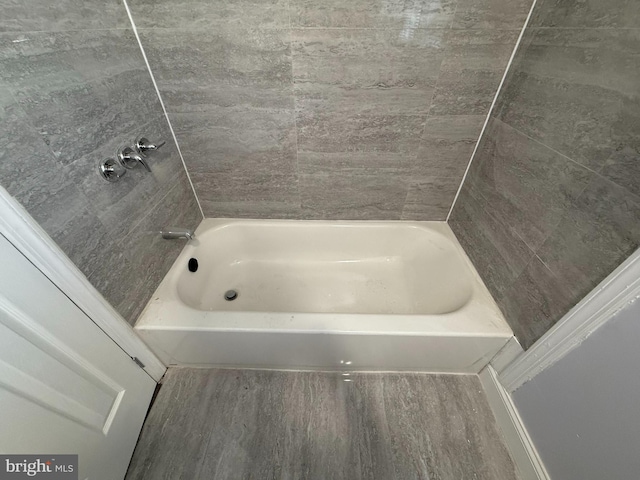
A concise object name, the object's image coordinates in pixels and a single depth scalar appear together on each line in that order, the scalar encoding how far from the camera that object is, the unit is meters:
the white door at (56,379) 0.52
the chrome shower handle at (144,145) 0.90
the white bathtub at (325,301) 0.88
